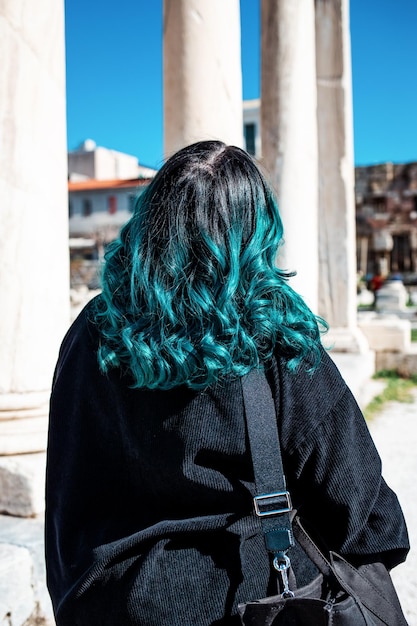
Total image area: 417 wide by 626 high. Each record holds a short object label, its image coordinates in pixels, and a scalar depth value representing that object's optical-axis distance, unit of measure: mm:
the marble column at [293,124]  6766
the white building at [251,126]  59438
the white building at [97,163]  69500
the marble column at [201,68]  5031
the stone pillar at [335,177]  9617
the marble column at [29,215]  3566
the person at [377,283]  31731
